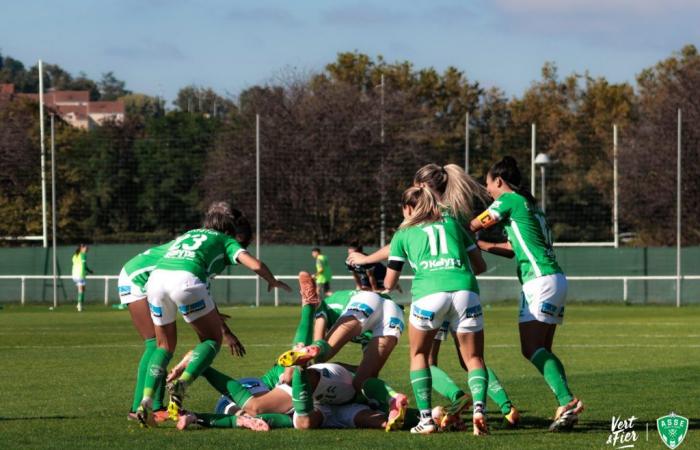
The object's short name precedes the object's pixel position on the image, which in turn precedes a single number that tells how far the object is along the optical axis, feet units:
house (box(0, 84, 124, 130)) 457.27
